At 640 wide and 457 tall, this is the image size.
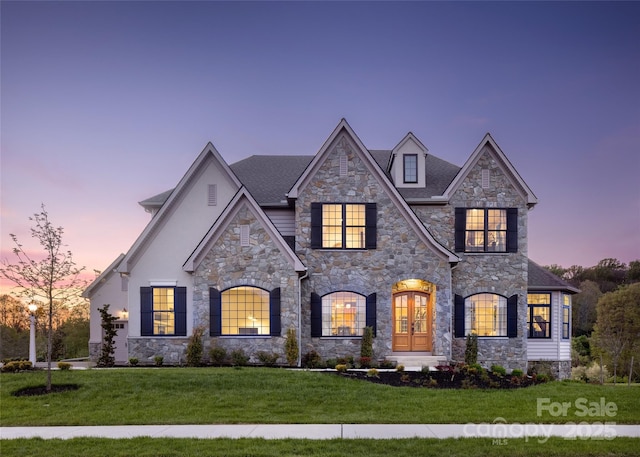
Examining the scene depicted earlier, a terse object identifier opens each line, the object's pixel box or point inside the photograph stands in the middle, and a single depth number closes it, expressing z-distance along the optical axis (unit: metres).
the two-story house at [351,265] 16.31
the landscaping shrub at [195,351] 15.52
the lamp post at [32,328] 14.87
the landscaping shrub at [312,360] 16.17
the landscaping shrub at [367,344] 16.45
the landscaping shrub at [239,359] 15.57
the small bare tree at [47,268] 11.76
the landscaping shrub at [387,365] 15.90
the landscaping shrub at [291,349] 15.68
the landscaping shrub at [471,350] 17.17
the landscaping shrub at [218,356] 15.62
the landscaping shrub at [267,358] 15.59
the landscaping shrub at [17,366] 13.77
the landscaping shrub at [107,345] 16.12
